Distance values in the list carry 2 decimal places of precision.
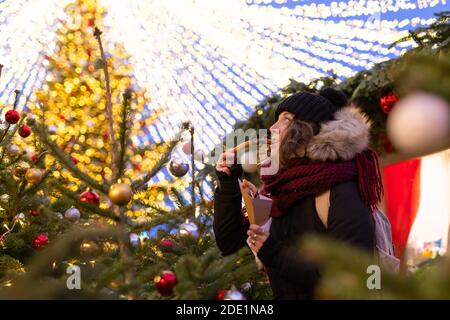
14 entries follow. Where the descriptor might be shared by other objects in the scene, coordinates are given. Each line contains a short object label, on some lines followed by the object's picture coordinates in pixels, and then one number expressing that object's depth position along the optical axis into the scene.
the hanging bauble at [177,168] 2.14
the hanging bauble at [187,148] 2.44
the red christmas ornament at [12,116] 2.59
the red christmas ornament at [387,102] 4.62
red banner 6.23
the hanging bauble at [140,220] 1.87
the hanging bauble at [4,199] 2.59
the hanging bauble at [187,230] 1.90
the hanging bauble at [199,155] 2.56
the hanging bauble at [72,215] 2.01
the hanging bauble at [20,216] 2.48
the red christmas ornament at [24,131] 2.72
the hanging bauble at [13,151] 2.78
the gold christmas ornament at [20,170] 2.56
